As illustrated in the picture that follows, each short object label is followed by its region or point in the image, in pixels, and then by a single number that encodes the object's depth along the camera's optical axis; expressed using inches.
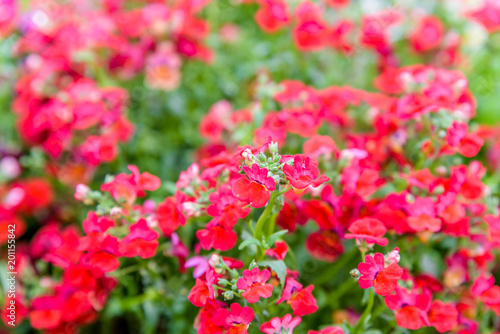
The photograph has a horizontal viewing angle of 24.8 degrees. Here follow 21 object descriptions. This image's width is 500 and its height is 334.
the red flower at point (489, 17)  29.6
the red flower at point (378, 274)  19.6
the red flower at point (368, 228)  20.5
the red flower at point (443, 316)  20.8
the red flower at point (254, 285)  19.4
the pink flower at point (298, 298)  20.0
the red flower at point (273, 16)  27.9
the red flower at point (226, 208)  20.1
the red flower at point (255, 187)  19.3
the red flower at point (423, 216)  20.6
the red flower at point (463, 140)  21.4
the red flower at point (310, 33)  27.1
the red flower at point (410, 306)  20.2
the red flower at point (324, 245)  22.6
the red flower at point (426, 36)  30.1
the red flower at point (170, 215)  20.9
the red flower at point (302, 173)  19.3
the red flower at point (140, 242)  20.7
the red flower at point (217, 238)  20.3
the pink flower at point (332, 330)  20.1
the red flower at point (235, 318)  19.5
